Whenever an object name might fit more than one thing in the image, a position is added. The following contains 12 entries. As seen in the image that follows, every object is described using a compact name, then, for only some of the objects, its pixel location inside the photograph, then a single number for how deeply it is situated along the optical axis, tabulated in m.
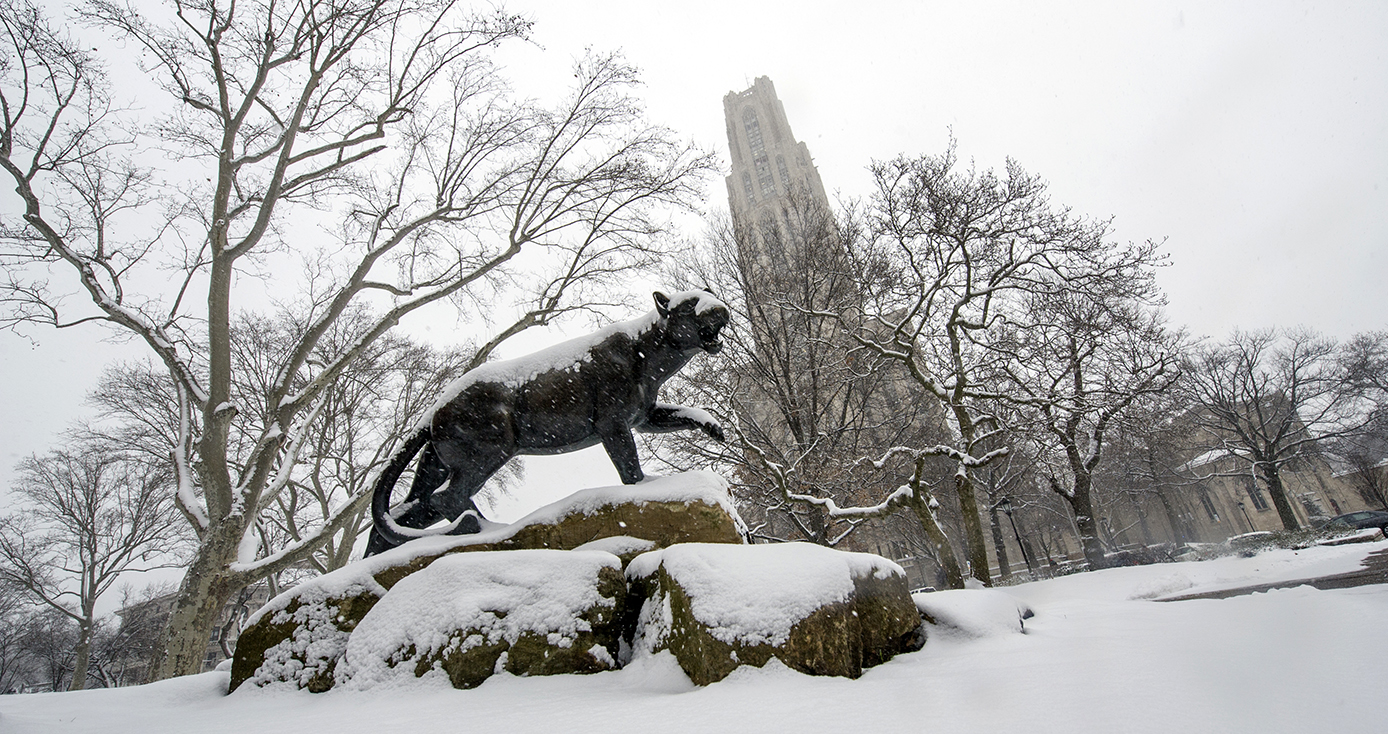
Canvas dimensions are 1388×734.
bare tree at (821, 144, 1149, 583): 10.99
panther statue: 4.29
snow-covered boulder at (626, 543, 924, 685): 2.59
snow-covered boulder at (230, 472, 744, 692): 3.51
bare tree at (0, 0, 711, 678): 7.40
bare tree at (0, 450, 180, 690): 15.10
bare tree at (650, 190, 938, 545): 11.72
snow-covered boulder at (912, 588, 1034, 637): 3.27
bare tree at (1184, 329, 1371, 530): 22.47
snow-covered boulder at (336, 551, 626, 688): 3.02
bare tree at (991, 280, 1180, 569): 10.53
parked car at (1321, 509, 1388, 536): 18.86
